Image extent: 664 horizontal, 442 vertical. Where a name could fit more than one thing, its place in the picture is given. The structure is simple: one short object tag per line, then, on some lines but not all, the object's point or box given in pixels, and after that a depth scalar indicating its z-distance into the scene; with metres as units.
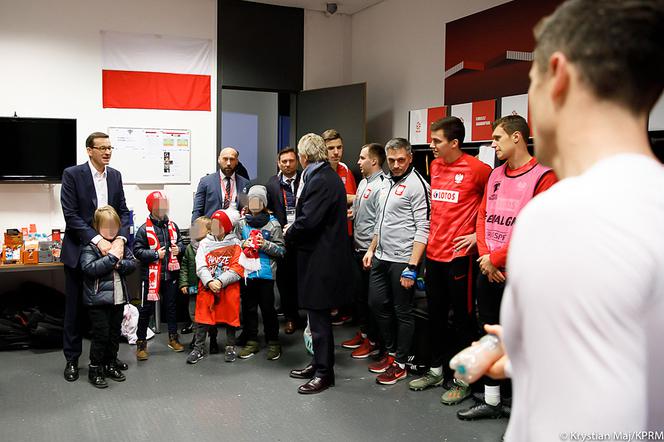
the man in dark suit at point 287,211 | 4.61
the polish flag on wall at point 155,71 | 5.49
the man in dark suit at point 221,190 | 4.71
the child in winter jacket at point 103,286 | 3.56
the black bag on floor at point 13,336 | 4.36
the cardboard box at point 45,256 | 4.57
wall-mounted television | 4.88
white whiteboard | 5.53
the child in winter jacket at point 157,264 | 4.21
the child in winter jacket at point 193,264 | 4.31
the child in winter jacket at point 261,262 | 4.14
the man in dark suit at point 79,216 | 3.65
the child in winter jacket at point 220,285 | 4.12
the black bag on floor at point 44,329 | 4.36
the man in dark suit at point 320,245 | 3.45
